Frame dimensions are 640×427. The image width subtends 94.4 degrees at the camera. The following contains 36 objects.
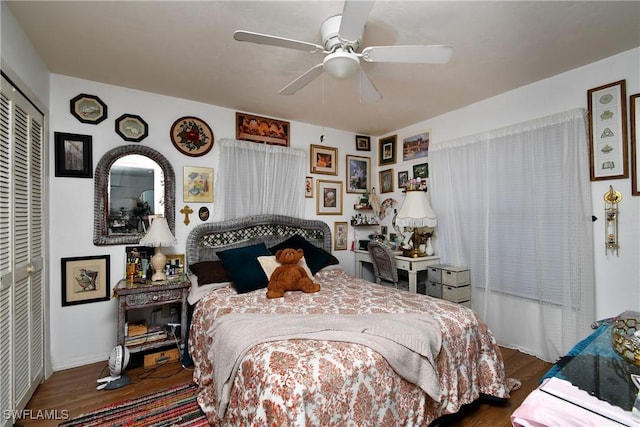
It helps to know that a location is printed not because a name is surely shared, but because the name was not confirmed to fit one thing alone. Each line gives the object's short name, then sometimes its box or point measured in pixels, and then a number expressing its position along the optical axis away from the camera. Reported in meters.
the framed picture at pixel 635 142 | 2.19
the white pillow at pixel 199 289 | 2.62
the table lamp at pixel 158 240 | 2.63
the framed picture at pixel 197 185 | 3.14
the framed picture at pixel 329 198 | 4.02
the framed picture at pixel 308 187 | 3.89
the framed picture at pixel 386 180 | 4.28
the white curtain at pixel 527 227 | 2.48
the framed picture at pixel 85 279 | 2.61
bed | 1.29
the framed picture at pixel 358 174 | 4.31
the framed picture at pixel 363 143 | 4.38
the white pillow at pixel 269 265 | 2.82
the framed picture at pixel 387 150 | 4.25
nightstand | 2.43
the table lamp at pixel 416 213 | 3.38
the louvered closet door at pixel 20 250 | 1.70
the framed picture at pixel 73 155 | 2.59
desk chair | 3.46
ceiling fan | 1.45
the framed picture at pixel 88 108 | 2.66
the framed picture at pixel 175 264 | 2.95
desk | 3.33
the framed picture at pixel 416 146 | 3.79
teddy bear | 2.56
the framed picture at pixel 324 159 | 3.97
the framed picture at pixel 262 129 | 3.47
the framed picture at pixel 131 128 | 2.84
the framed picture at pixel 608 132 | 2.27
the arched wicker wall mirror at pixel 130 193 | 2.74
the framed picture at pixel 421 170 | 3.78
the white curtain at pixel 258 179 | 3.30
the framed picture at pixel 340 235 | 4.16
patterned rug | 1.89
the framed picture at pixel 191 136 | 3.10
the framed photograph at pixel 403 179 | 4.03
